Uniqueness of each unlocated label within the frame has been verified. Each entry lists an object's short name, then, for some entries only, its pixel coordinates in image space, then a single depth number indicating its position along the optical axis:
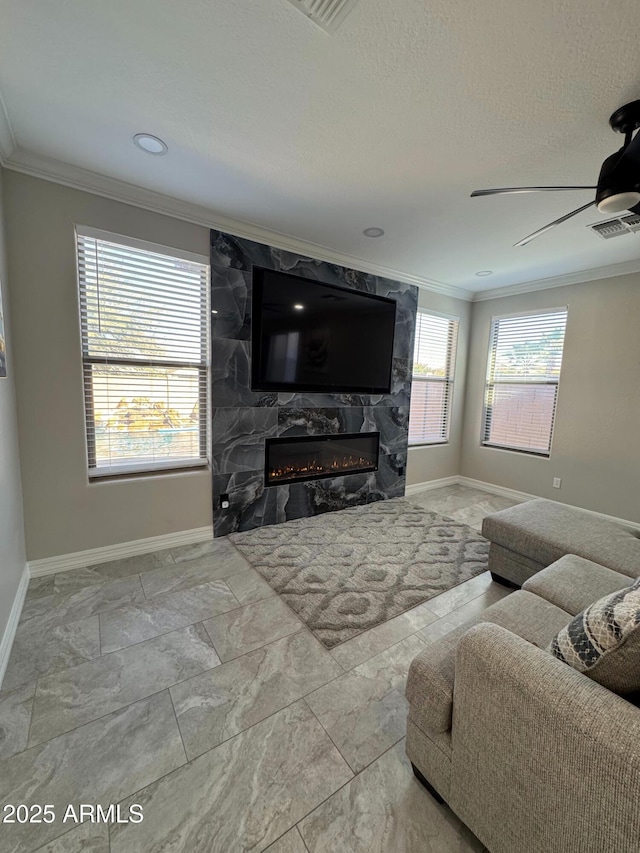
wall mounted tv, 3.17
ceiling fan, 1.53
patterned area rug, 2.15
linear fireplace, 3.44
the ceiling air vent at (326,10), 1.21
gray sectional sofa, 0.74
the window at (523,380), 4.13
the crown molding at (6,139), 1.80
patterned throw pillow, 0.85
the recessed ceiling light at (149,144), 1.93
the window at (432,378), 4.51
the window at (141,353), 2.50
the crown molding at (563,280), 3.49
